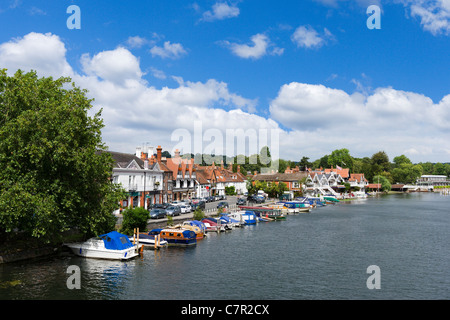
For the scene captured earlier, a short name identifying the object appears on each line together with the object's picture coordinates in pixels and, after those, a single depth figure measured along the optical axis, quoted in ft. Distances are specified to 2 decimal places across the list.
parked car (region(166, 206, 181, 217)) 175.11
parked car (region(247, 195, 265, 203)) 286.87
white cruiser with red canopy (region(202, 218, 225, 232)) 165.99
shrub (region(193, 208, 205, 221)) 169.38
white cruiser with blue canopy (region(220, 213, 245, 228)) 174.82
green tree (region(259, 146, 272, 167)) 562.38
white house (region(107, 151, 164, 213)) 187.93
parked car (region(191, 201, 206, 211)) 213.05
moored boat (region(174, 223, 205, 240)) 142.01
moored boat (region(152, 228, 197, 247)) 130.11
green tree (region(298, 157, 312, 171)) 603.26
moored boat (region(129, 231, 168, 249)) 124.35
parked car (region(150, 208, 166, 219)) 164.14
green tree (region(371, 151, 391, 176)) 569.06
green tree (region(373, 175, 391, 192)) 552.00
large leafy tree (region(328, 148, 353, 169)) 562.66
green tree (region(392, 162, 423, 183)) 649.69
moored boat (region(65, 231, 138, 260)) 104.94
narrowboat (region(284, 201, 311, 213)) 266.36
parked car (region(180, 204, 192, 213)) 189.92
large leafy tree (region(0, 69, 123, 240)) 91.04
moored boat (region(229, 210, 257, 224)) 191.11
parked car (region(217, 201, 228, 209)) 222.75
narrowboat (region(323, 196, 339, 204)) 363.97
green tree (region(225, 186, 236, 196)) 355.77
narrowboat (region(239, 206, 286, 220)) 223.30
